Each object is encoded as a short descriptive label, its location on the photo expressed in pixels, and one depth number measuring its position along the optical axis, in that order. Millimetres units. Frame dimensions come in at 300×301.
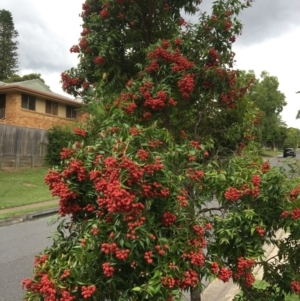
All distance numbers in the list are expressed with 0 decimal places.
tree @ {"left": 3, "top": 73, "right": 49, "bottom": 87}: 47191
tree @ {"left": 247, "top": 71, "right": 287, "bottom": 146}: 55312
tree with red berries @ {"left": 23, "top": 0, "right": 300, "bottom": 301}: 2033
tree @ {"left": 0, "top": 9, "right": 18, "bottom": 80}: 53197
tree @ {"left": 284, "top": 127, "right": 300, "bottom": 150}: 79931
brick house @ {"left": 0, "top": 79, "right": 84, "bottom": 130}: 24594
